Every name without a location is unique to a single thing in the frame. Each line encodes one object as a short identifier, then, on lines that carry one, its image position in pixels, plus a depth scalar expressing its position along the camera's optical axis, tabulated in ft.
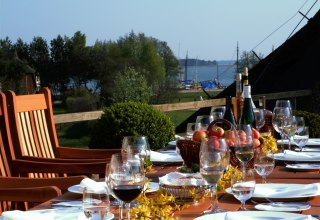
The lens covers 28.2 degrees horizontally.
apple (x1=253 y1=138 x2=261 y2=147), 9.19
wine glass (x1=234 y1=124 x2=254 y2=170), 8.25
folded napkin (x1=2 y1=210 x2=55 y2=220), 6.54
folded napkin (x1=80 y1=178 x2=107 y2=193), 8.02
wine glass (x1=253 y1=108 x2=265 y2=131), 12.71
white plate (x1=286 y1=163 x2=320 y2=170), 9.86
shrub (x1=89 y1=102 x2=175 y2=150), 21.31
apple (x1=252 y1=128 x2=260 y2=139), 9.56
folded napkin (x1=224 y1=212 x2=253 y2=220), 6.29
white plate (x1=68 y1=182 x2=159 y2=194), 8.06
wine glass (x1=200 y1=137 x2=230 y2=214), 6.95
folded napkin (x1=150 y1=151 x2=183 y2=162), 11.04
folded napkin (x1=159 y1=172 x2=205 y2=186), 7.40
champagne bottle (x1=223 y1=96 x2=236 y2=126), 11.94
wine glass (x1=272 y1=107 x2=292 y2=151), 11.97
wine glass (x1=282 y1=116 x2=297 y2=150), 11.70
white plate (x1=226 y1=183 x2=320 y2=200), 7.54
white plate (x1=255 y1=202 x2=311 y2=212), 6.84
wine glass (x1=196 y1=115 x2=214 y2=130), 10.81
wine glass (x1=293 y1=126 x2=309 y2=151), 11.60
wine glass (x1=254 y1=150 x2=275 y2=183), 8.25
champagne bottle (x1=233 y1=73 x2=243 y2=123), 12.90
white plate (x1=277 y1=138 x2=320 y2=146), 13.29
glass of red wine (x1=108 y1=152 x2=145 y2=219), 6.32
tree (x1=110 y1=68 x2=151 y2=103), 85.37
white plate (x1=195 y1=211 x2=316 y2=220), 6.31
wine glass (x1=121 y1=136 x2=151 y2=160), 8.87
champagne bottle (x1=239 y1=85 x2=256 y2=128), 12.35
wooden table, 6.92
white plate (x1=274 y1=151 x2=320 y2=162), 10.78
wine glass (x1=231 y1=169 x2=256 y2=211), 6.77
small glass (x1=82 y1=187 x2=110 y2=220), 5.86
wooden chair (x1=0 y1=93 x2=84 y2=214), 8.45
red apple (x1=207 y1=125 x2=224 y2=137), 9.49
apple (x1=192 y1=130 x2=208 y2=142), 9.44
